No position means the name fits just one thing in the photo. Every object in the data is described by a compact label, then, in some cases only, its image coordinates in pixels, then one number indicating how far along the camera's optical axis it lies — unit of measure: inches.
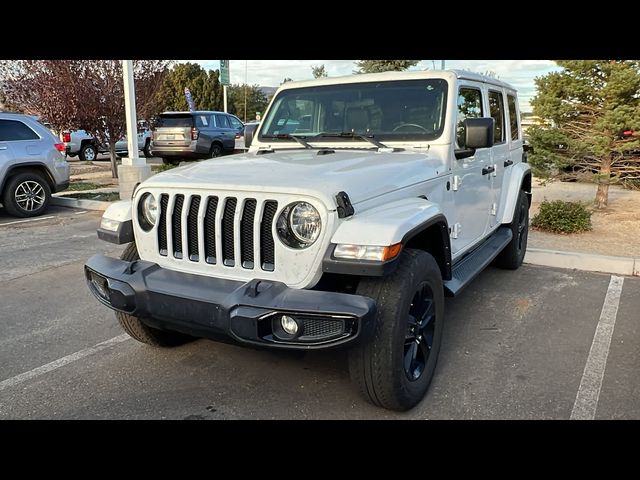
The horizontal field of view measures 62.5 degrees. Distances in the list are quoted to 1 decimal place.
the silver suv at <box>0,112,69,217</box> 350.0
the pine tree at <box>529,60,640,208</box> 306.3
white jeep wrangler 100.0
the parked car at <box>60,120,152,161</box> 786.8
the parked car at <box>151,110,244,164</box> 619.2
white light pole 396.5
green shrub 286.0
